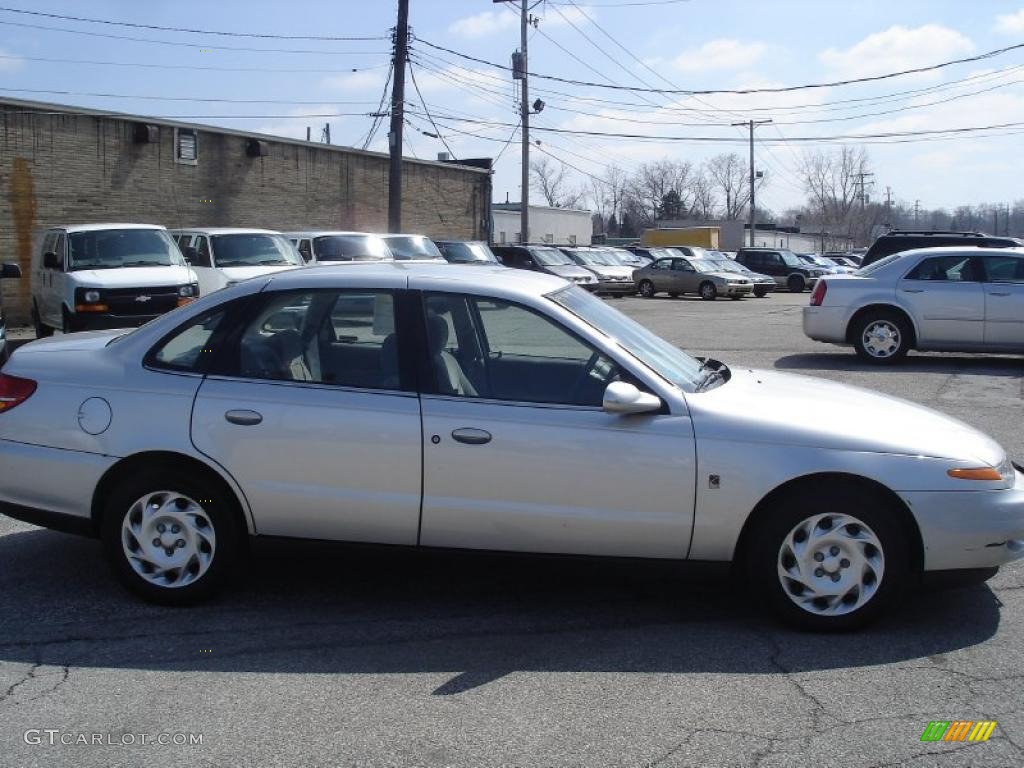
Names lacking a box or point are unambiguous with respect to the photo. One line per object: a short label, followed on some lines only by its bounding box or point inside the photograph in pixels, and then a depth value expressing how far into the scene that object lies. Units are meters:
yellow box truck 63.16
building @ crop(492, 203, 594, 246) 55.97
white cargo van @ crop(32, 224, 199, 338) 15.41
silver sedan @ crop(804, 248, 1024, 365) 13.91
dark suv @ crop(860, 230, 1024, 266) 18.84
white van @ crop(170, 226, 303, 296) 17.89
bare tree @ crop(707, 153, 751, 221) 120.62
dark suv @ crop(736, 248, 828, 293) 42.09
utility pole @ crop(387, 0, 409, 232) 26.34
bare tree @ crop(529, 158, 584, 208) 108.62
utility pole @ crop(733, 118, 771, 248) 68.88
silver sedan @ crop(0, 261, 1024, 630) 4.78
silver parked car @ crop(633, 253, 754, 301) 34.94
